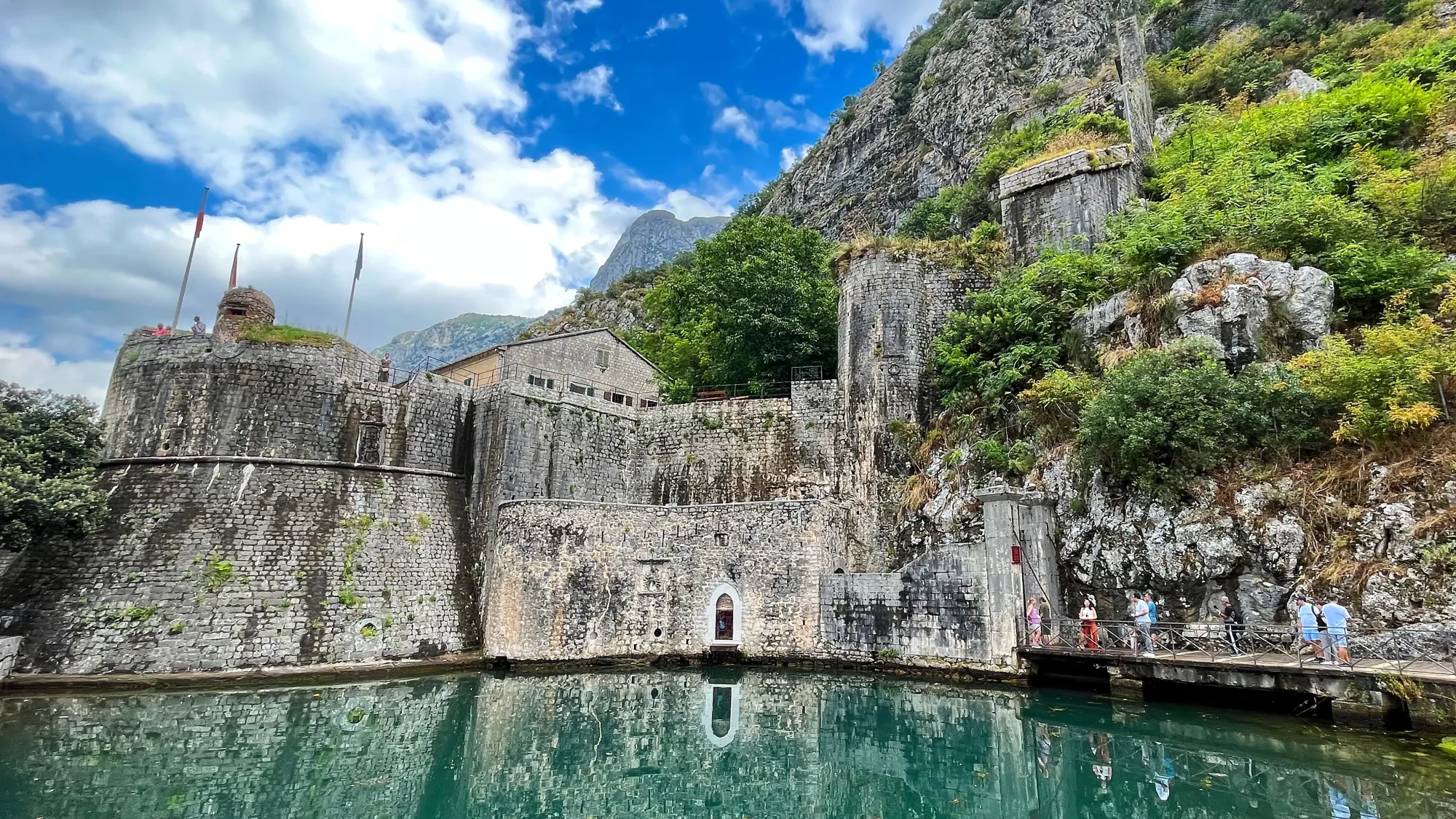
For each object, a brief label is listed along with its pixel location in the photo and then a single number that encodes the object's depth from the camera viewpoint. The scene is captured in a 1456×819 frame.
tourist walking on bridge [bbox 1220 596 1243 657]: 12.17
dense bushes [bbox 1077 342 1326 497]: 12.71
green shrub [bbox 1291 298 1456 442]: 11.35
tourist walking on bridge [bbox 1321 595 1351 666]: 10.45
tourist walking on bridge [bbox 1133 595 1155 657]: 12.84
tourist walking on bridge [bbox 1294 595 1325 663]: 10.77
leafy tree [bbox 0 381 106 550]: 13.95
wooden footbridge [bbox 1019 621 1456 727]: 9.62
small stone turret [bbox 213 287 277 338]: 19.80
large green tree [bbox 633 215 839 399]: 24.92
